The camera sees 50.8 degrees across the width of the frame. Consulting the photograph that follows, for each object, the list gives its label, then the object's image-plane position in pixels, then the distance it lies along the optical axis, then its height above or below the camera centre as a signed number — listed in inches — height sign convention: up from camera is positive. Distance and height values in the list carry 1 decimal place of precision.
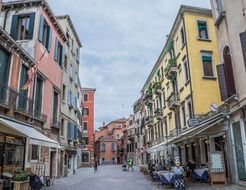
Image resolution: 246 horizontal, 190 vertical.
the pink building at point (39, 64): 569.9 +237.6
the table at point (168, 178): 513.0 -46.8
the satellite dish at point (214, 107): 569.2 +97.7
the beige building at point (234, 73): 435.2 +138.9
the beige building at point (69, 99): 898.1 +211.9
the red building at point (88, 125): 2102.6 +249.9
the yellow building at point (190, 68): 757.6 +267.4
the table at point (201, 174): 562.3 -44.5
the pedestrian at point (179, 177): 451.8 -40.4
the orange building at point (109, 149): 2915.8 +69.4
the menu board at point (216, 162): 493.4 -17.8
